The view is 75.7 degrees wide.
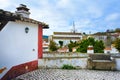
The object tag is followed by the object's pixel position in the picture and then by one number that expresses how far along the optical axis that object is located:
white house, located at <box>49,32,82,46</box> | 35.78
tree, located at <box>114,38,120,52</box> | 18.02
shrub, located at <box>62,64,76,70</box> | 6.42
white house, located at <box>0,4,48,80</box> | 4.24
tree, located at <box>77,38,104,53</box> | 11.64
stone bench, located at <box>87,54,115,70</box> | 6.20
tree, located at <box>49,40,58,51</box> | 24.10
